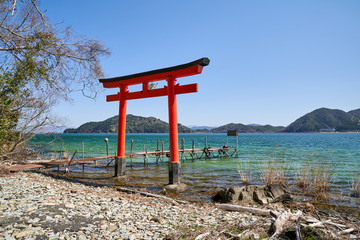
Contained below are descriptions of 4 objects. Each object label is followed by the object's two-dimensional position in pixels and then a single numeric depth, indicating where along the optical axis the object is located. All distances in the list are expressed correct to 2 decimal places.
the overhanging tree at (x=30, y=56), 4.55
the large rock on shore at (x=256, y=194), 6.77
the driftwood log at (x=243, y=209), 5.02
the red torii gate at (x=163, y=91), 8.03
